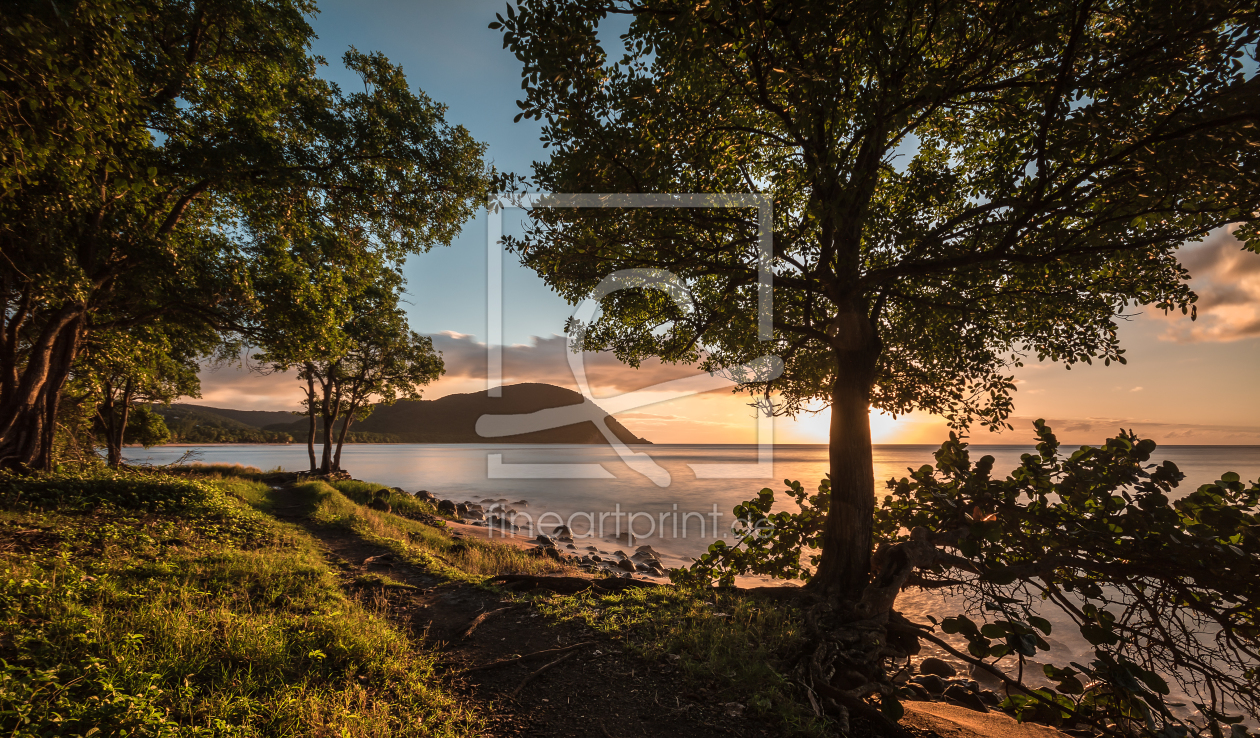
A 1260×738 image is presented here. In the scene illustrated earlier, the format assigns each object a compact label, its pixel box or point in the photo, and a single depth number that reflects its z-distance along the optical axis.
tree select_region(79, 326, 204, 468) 13.51
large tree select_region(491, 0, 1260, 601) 4.01
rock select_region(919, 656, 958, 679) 8.75
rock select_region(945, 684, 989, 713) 6.26
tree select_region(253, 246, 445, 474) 12.44
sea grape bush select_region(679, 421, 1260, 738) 3.25
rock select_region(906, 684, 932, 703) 6.02
